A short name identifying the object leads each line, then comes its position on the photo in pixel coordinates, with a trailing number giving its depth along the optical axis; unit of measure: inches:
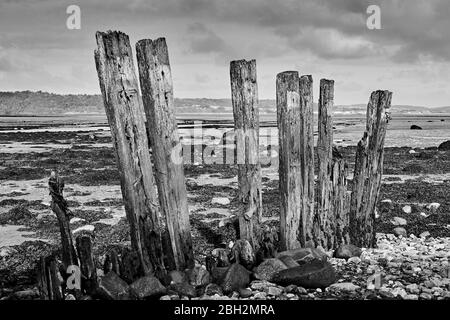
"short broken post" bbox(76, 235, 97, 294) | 206.4
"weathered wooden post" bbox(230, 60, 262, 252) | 233.3
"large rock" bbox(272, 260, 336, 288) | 213.3
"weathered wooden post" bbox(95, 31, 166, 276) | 202.8
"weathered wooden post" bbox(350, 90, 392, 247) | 273.9
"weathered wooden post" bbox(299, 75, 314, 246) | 253.0
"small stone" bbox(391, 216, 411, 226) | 345.3
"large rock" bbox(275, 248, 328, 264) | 238.5
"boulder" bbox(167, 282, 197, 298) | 209.6
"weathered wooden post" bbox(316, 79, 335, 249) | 265.9
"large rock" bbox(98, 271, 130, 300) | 202.1
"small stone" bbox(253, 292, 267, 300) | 206.0
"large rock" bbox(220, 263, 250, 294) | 213.9
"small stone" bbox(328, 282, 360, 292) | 212.7
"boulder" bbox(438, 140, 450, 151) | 894.9
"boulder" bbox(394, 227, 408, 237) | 319.3
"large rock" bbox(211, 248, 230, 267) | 236.2
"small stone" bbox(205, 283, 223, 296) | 209.8
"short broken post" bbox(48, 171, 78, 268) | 201.5
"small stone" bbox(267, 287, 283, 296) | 209.3
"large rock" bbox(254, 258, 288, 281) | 223.3
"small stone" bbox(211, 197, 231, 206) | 439.8
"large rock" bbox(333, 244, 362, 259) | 257.8
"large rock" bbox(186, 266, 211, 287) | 219.5
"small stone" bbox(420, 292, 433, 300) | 199.7
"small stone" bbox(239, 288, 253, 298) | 209.0
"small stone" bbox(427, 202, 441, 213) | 388.5
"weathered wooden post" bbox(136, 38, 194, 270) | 208.1
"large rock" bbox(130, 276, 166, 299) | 206.2
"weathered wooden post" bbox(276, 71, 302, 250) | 245.4
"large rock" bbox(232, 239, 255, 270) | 237.3
